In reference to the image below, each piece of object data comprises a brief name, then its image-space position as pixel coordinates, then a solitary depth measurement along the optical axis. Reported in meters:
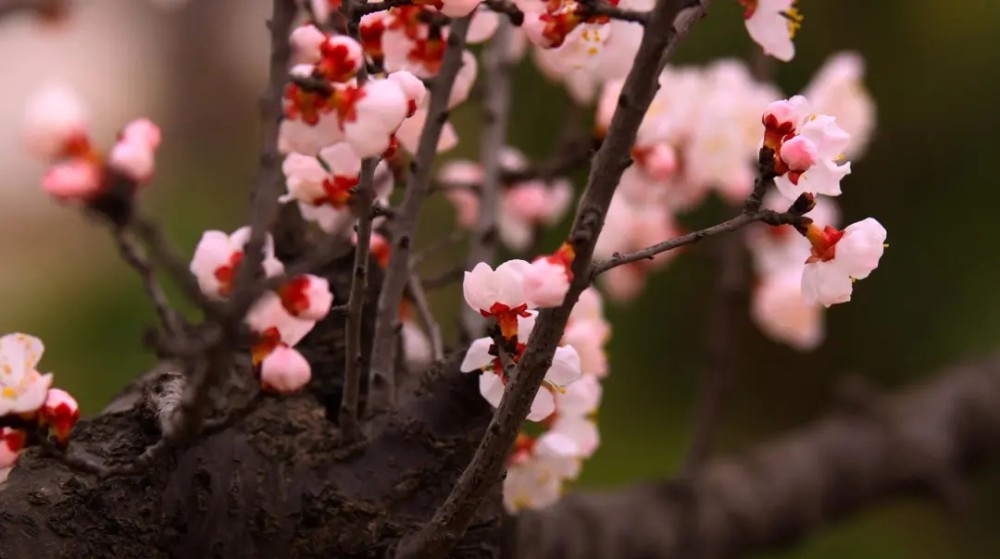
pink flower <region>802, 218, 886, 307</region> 1.09
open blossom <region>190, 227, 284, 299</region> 1.11
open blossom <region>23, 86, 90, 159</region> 1.09
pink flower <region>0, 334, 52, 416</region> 1.08
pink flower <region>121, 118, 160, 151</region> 1.06
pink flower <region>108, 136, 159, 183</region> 1.04
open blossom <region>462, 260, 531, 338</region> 1.08
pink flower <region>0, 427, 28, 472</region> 1.08
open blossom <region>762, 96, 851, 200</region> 1.08
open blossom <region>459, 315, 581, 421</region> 1.09
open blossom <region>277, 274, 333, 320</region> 1.07
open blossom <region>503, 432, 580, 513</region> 1.20
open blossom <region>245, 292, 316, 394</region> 1.08
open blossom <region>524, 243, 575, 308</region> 1.05
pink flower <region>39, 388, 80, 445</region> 1.09
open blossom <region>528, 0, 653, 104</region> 1.09
